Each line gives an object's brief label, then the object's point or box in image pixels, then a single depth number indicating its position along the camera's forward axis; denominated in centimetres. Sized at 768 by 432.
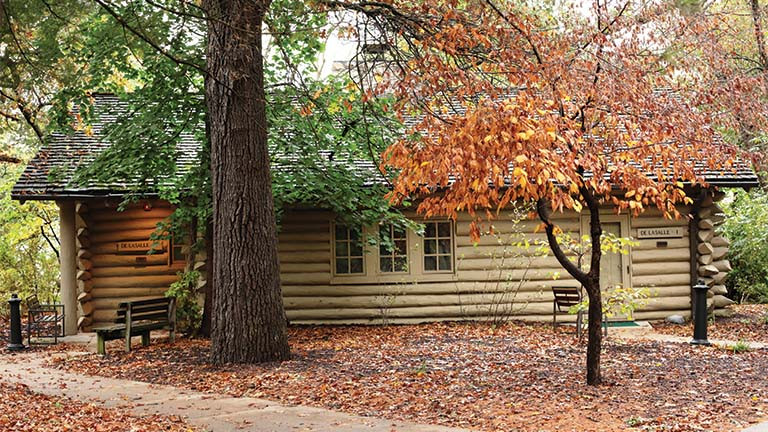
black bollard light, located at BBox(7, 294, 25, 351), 1477
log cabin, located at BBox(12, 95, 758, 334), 1609
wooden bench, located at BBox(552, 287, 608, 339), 1388
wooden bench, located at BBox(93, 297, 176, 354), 1318
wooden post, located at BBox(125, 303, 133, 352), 1327
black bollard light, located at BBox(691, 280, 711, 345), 1283
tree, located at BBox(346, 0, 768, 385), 744
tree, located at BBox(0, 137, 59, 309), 2000
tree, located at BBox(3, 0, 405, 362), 1089
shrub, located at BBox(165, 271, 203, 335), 1471
